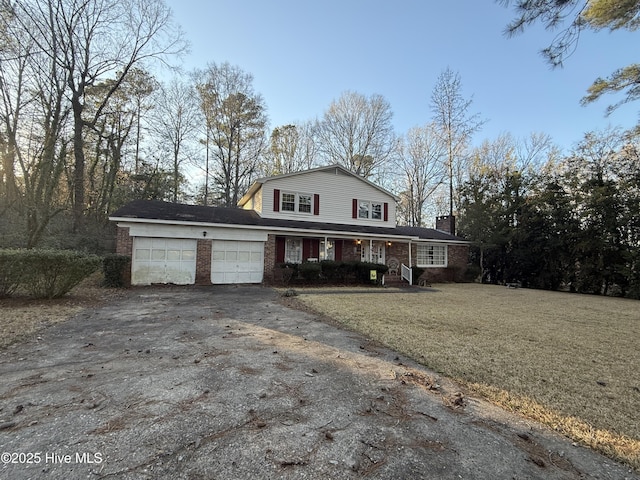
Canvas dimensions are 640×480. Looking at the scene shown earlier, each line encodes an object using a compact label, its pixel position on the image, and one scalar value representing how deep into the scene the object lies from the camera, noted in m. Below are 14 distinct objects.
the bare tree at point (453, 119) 22.80
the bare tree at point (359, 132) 25.42
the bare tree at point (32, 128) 14.23
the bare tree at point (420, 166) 24.95
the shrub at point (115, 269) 10.34
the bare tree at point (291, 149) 26.48
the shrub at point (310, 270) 12.88
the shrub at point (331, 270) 13.43
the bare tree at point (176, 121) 22.38
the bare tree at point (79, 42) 13.98
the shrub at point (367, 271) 14.02
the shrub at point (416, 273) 15.58
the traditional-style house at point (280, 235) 11.70
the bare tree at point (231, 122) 24.12
